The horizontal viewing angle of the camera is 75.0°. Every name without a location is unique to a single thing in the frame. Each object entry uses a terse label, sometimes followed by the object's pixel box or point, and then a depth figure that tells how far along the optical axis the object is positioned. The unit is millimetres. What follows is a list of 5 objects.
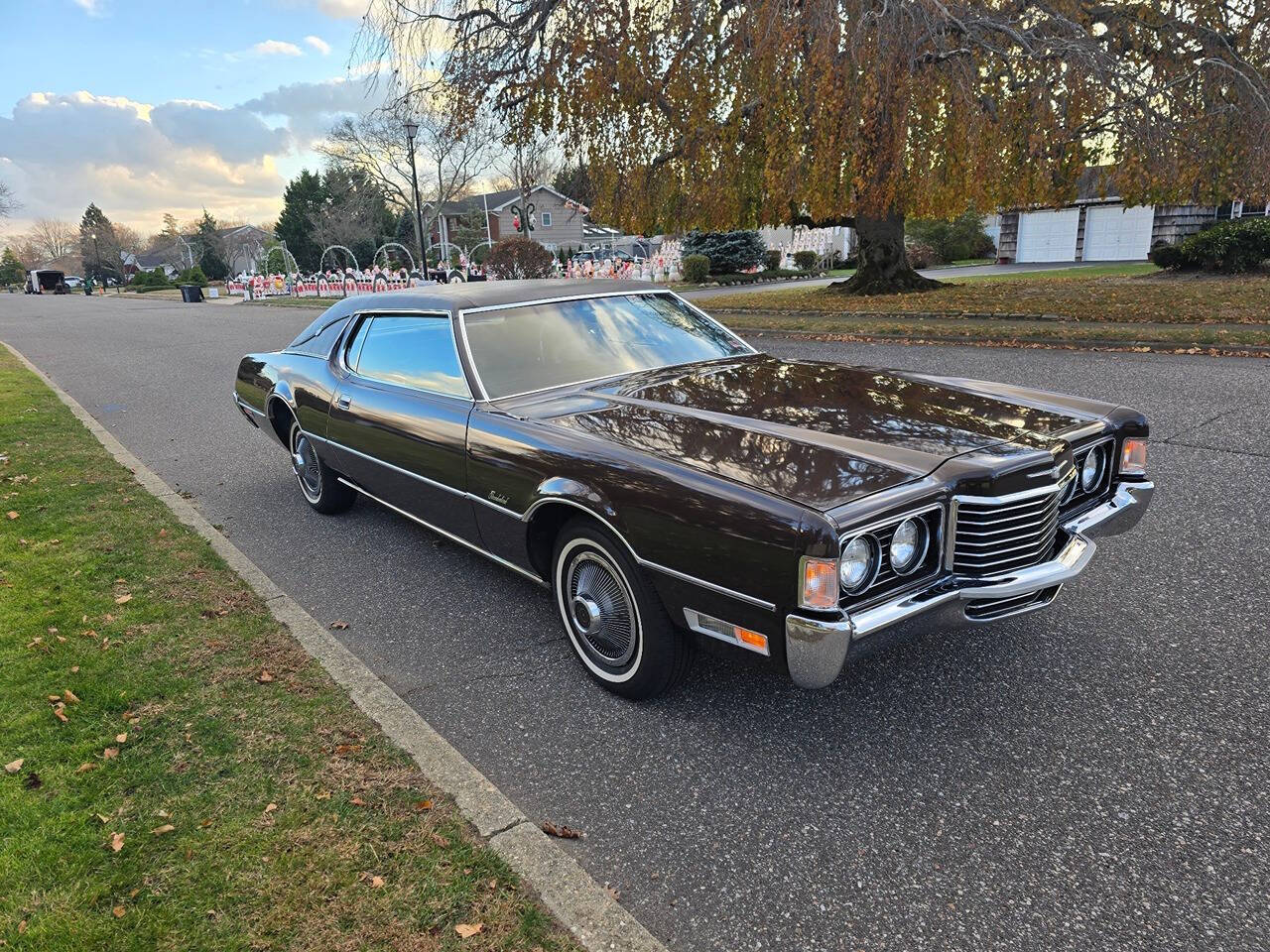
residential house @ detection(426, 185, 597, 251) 69250
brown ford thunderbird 2496
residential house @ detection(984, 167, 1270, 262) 29969
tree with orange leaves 12617
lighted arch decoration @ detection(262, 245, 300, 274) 56294
